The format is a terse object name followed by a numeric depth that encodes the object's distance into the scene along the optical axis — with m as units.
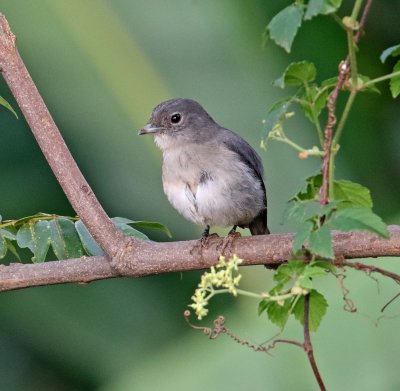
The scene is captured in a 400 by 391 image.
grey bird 7.55
